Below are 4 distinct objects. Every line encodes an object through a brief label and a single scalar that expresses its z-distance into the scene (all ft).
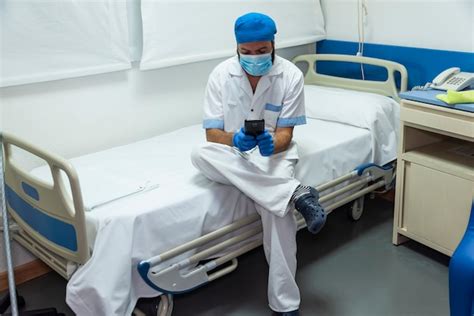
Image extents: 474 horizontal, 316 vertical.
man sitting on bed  6.82
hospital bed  5.91
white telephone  7.96
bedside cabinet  7.57
